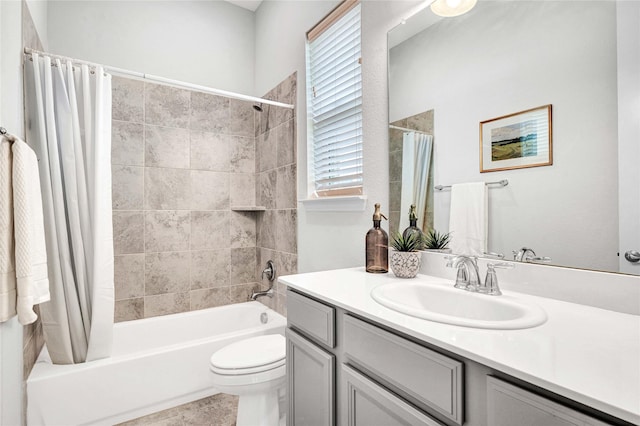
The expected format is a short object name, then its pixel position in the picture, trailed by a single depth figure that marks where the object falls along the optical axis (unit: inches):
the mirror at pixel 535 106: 34.0
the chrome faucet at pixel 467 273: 41.2
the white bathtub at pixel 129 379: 61.7
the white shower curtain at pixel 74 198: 64.5
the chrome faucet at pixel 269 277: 99.3
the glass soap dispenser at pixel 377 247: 54.8
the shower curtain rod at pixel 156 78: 64.5
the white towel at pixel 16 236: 44.3
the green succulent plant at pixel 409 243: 51.2
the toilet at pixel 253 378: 57.1
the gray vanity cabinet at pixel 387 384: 21.9
